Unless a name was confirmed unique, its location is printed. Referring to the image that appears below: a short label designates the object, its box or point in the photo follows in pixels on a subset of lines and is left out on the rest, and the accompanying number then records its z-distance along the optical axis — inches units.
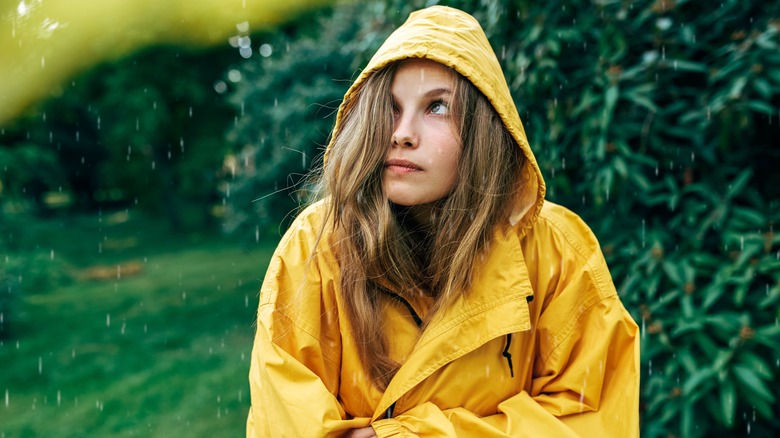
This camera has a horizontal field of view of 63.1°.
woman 69.4
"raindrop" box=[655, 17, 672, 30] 117.9
